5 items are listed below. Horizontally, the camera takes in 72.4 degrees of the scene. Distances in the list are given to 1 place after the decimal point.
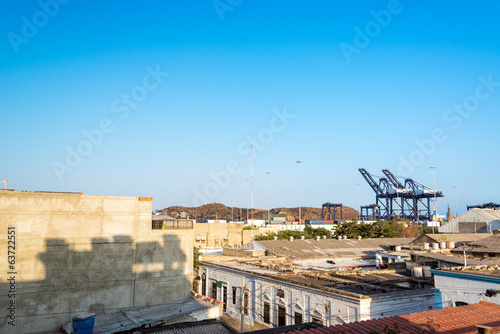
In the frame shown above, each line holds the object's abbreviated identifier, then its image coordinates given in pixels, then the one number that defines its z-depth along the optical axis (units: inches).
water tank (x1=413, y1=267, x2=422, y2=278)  925.4
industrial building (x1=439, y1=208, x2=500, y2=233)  2472.9
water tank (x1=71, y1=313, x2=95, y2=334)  597.4
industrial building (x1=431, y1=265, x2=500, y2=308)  577.0
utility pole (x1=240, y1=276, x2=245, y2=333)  987.5
